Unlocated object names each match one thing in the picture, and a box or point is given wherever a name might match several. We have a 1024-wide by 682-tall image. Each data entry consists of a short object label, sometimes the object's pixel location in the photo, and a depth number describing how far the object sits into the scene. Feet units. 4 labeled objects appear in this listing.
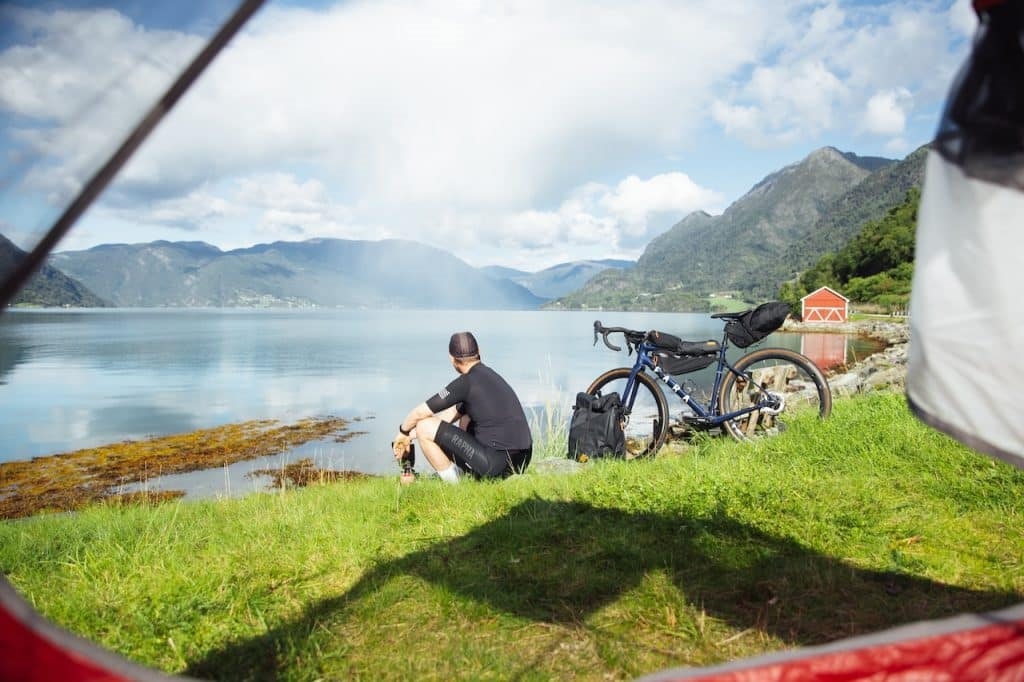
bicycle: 22.36
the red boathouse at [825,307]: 208.95
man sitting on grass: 18.15
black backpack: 23.10
